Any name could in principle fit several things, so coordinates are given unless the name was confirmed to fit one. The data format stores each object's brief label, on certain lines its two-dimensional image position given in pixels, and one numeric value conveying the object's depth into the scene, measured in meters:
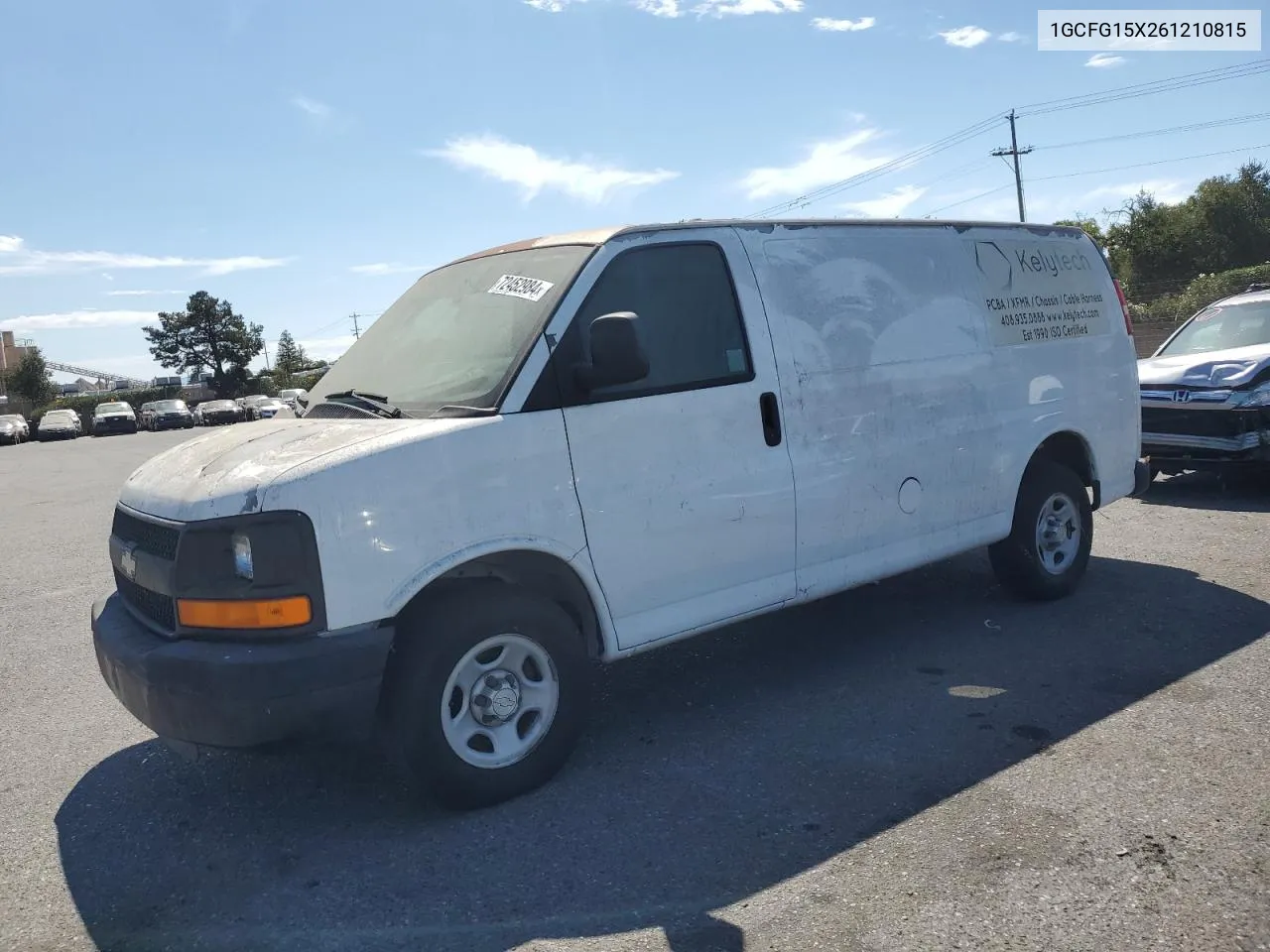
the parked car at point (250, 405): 50.17
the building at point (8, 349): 127.56
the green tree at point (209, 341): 78.68
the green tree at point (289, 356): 82.89
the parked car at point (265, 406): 46.67
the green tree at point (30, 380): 80.25
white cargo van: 3.35
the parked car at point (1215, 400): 8.63
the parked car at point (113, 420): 46.97
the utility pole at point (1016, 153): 53.34
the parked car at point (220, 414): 48.49
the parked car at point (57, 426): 45.47
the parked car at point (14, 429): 44.47
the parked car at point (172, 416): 49.00
